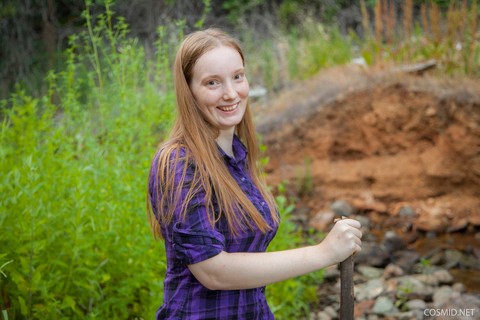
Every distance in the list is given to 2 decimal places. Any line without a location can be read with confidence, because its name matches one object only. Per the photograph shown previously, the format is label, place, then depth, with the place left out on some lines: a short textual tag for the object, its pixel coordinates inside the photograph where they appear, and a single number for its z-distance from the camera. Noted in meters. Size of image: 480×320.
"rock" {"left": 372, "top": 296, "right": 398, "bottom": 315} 4.20
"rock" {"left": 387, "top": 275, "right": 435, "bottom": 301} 4.37
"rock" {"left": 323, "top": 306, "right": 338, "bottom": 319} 4.15
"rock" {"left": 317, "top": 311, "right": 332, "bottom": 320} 4.09
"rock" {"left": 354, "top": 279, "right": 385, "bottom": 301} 4.52
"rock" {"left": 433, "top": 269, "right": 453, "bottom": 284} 4.69
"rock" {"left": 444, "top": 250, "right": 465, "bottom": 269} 4.99
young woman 1.62
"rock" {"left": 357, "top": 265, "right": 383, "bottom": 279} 4.94
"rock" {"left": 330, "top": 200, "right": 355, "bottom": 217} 6.25
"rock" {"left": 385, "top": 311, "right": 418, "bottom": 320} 4.07
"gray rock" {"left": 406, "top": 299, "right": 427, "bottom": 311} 4.17
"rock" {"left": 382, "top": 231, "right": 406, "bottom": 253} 5.40
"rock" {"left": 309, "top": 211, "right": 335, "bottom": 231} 5.93
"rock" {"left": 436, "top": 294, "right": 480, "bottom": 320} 3.78
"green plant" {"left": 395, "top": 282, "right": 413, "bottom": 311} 4.30
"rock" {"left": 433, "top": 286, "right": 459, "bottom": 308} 4.22
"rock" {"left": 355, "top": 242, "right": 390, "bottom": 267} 5.12
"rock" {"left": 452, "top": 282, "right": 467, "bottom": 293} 4.50
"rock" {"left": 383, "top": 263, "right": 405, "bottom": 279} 4.90
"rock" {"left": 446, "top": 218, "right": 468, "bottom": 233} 5.74
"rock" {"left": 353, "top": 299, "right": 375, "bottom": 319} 4.22
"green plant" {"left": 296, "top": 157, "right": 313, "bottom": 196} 6.64
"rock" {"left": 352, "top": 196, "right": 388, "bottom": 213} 6.33
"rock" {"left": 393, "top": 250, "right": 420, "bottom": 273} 5.01
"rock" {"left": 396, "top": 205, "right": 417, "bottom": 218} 6.16
